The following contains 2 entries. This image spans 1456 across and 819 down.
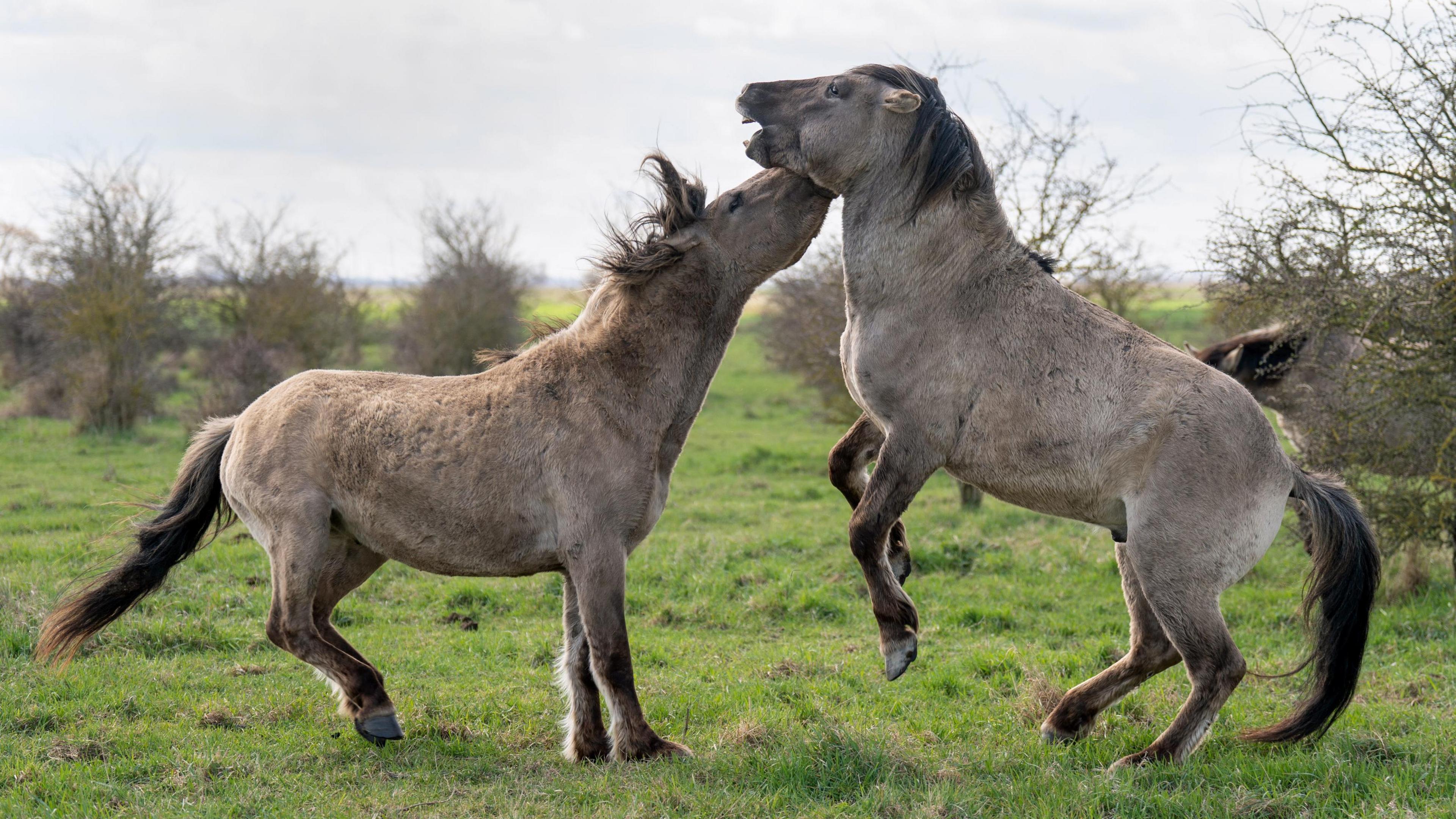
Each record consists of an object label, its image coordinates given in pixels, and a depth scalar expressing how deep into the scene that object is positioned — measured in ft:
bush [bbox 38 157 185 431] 61.05
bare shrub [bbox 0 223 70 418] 67.00
